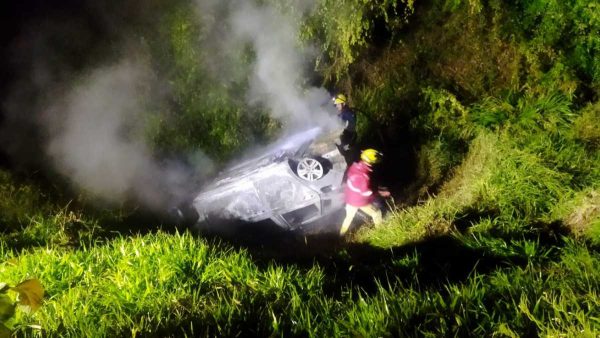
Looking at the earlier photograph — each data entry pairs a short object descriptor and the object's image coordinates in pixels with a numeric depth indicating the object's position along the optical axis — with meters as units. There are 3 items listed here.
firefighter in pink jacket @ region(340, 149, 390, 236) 6.41
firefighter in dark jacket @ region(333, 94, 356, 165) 7.15
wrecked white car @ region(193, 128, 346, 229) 6.56
